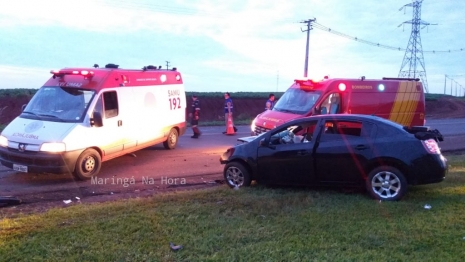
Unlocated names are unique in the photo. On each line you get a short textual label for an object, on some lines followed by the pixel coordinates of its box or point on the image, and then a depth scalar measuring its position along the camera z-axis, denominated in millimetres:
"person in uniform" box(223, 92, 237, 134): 21016
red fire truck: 13398
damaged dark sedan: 7836
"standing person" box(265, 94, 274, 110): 19016
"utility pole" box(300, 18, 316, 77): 44641
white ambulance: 9828
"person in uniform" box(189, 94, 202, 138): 19234
